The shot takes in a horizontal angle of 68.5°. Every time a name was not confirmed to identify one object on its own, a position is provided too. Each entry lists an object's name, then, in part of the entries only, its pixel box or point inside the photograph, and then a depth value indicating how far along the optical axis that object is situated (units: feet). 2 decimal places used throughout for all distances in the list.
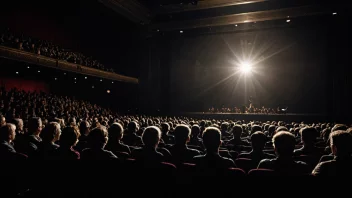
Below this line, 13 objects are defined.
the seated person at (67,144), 9.55
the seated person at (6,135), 9.96
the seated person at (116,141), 12.28
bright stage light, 70.49
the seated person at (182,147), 11.33
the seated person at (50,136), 10.49
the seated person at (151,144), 9.85
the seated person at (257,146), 11.14
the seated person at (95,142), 9.85
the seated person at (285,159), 8.57
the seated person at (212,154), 9.14
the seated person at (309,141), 11.98
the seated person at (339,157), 7.41
